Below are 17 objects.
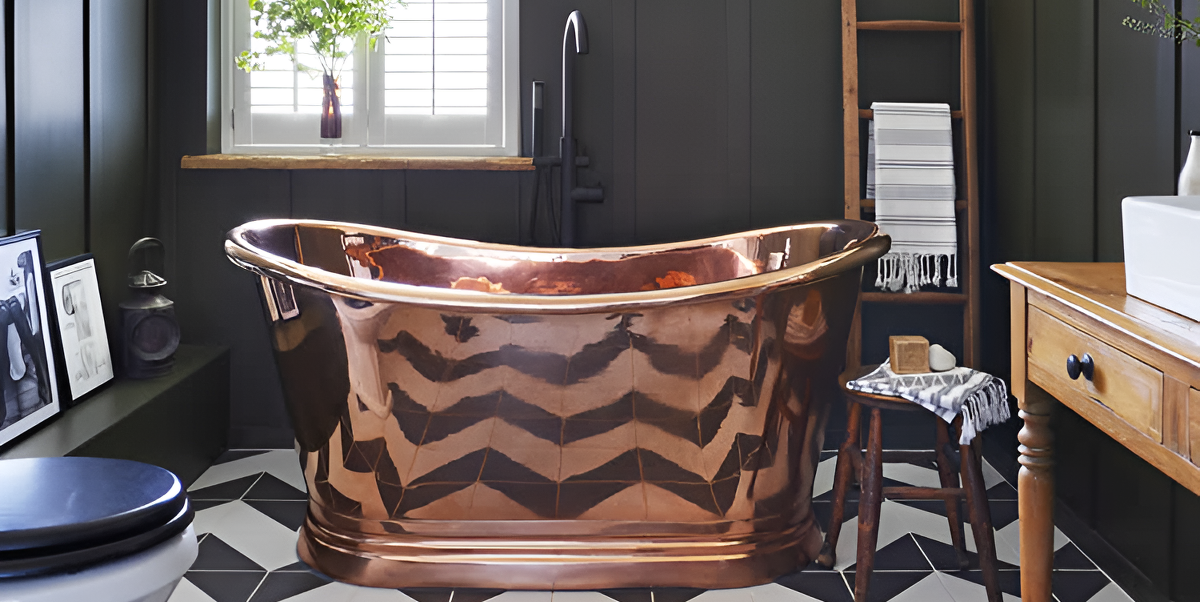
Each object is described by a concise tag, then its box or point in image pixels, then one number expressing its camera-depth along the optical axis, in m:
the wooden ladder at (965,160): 2.86
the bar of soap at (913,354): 2.01
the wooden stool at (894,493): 1.91
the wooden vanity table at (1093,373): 1.03
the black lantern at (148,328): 2.61
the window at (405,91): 3.13
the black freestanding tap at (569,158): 2.75
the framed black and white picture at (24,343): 2.08
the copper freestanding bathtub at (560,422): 1.94
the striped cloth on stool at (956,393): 1.85
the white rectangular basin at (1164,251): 1.04
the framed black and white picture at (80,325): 2.36
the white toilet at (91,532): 1.07
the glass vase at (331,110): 3.07
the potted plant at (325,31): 2.94
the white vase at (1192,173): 1.35
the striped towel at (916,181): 2.84
